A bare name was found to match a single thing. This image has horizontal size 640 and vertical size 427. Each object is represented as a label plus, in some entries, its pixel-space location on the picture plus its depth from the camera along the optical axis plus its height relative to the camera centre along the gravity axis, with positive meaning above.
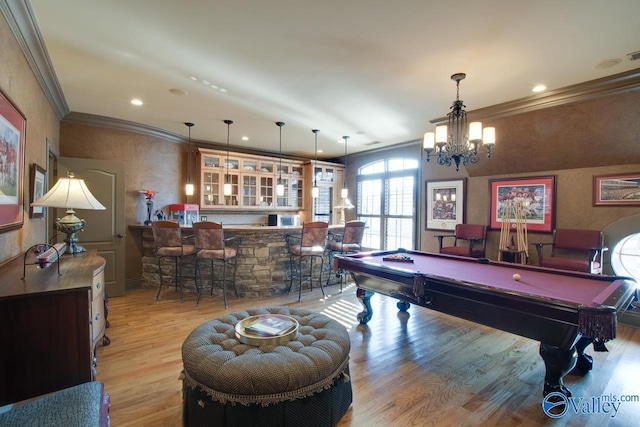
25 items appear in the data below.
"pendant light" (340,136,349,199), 7.99 +0.88
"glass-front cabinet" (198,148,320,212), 6.22 +0.61
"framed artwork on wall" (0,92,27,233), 2.08 +0.31
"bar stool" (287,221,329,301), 4.38 -0.49
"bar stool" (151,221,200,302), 4.21 -0.46
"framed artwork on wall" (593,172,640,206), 3.71 +0.26
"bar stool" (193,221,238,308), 4.00 -0.47
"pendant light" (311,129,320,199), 5.50 +1.07
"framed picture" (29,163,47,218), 2.93 +0.20
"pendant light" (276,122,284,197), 5.88 +0.37
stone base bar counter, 4.56 -0.80
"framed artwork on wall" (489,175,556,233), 4.50 +0.18
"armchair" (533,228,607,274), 3.79 -0.55
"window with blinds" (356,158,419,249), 6.65 +0.17
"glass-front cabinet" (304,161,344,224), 7.49 +0.50
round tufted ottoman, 1.60 -0.94
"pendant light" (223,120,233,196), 4.97 +0.59
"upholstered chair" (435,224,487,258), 5.06 -0.53
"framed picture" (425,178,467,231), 5.64 +0.12
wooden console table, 1.60 -0.70
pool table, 1.82 -0.61
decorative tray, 1.91 -0.81
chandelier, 3.17 +0.75
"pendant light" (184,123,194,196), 5.42 +0.53
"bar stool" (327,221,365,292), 4.73 -0.49
